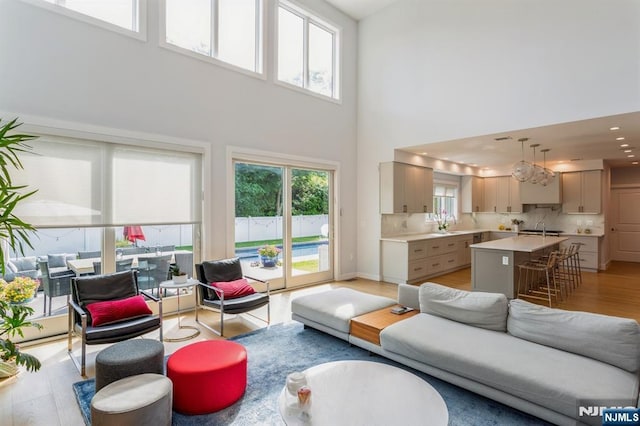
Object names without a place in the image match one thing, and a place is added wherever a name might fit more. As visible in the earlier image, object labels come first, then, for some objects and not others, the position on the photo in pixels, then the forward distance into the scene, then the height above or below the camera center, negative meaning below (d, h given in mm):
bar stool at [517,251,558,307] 5191 -1265
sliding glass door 5371 -199
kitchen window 8914 +313
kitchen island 5129 -855
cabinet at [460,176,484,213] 9375 +519
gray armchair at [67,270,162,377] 2969 -992
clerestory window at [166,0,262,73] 4547 +2802
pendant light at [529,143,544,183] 5495 +638
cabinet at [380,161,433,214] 6527 +492
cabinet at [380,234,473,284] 6434 -1005
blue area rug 2272 -1454
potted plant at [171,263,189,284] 3961 -785
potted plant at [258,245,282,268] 5609 -756
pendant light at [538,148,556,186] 5719 +644
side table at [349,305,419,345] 3102 -1105
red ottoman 2322 -1234
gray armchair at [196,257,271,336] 3920 -1058
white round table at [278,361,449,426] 1770 -1139
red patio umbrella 4172 -269
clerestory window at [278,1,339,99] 5922 +3167
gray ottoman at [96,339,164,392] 2307 -1090
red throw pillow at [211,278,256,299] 4098 -988
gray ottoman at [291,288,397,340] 3465 -1094
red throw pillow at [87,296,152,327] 3119 -980
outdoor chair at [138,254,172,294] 4383 -806
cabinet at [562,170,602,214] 7719 +481
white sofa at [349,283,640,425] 2023 -1065
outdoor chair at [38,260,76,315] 3670 -801
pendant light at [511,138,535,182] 5449 +698
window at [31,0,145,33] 3658 +2430
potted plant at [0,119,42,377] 2432 -906
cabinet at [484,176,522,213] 9027 +479
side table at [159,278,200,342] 3730 -1458
